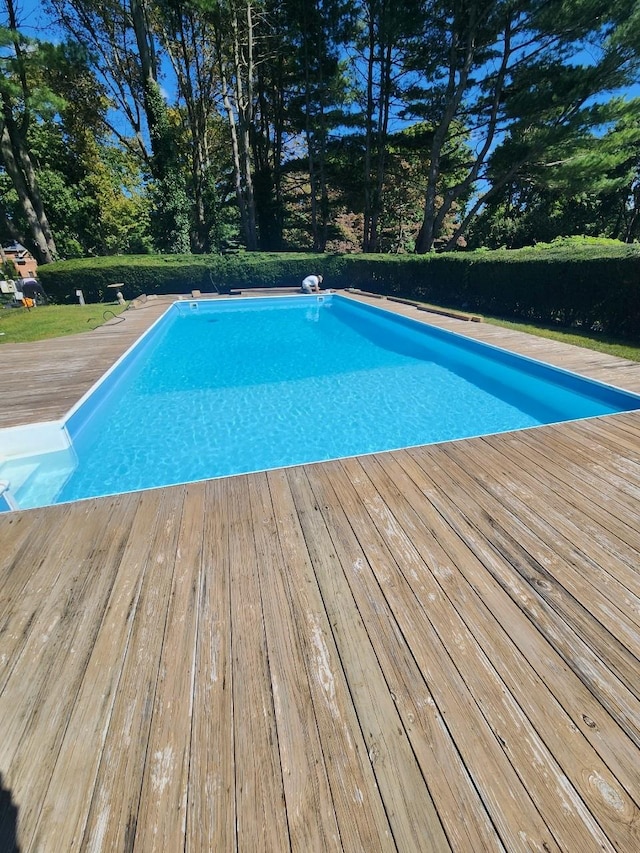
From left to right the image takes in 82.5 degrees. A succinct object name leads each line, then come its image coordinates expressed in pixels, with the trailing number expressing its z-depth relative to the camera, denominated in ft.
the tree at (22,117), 36.37
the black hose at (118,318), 29.85
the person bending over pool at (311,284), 44.93
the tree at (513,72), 33.27
